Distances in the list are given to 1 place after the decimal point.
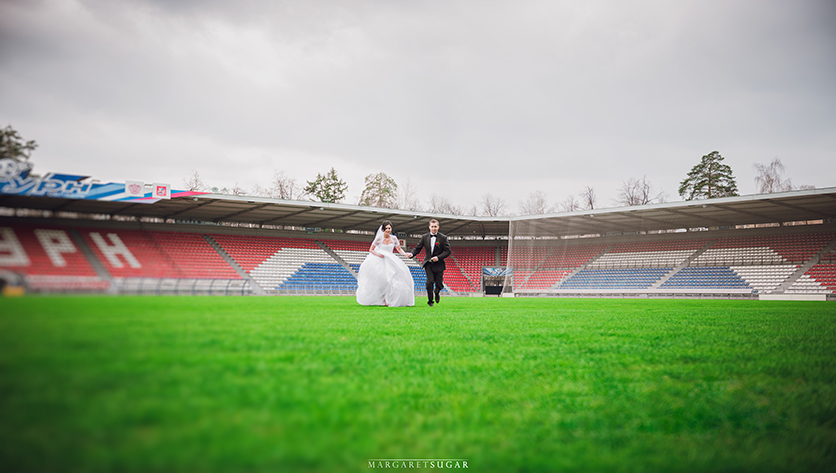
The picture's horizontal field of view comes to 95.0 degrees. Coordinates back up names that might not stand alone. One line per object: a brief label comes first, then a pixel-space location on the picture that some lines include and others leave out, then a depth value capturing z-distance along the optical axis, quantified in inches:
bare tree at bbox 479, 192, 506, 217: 2112.5
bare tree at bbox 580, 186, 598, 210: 1920.5
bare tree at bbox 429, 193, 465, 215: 2018.9
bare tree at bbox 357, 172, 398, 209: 1968.5
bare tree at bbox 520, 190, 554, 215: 1913.1
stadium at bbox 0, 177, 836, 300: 949.2
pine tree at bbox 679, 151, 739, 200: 1782.7
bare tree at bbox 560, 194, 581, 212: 1971.0
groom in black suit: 443.5
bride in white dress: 380.5
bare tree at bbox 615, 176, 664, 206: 1836.4
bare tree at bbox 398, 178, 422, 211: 1925.4
